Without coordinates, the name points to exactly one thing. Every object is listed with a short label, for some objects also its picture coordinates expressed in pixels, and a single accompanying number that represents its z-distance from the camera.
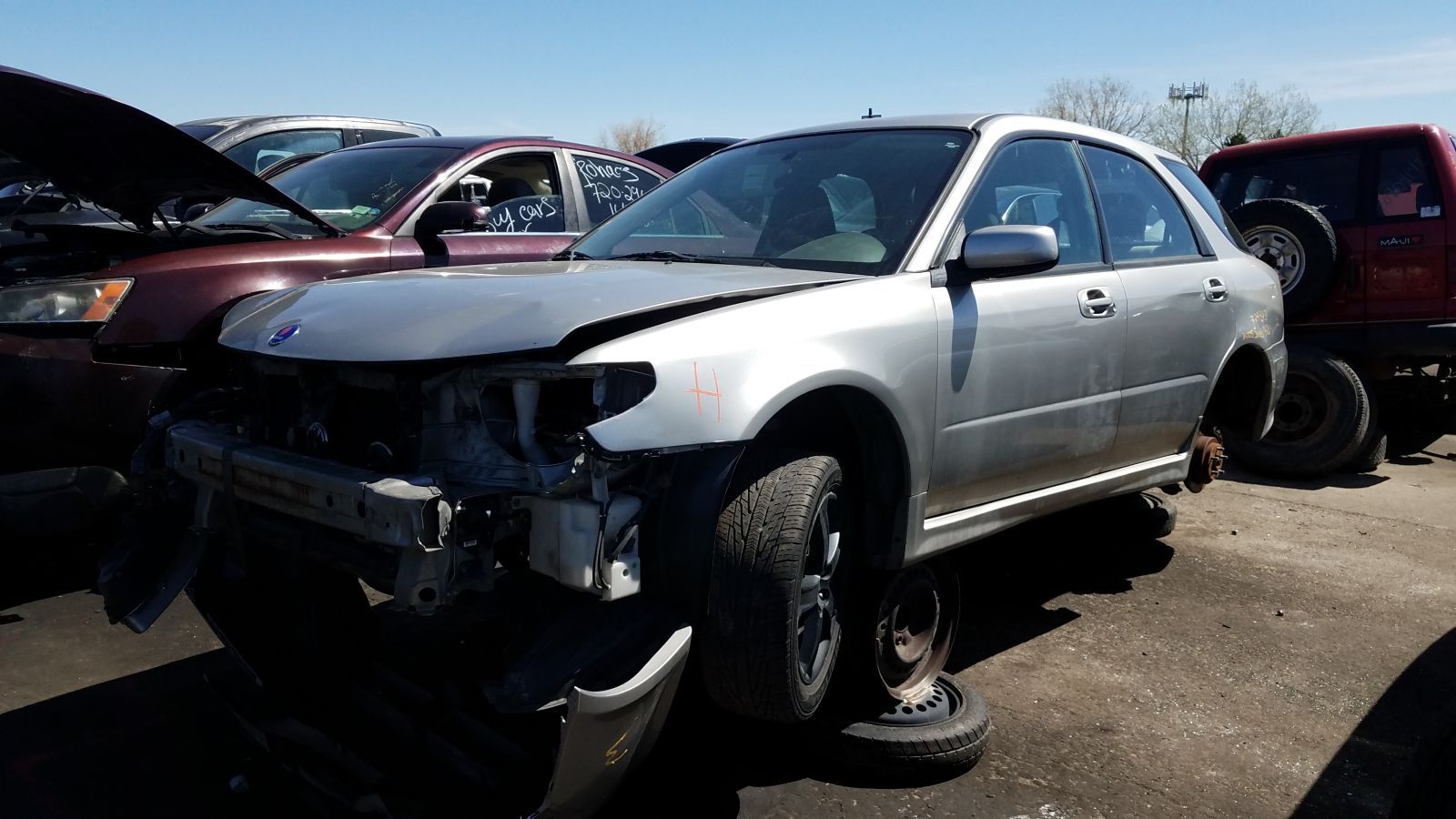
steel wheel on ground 2.95
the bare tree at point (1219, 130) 44.66
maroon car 3.73
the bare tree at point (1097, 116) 44.97
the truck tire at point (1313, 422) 6.56
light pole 53.72
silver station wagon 2.32
